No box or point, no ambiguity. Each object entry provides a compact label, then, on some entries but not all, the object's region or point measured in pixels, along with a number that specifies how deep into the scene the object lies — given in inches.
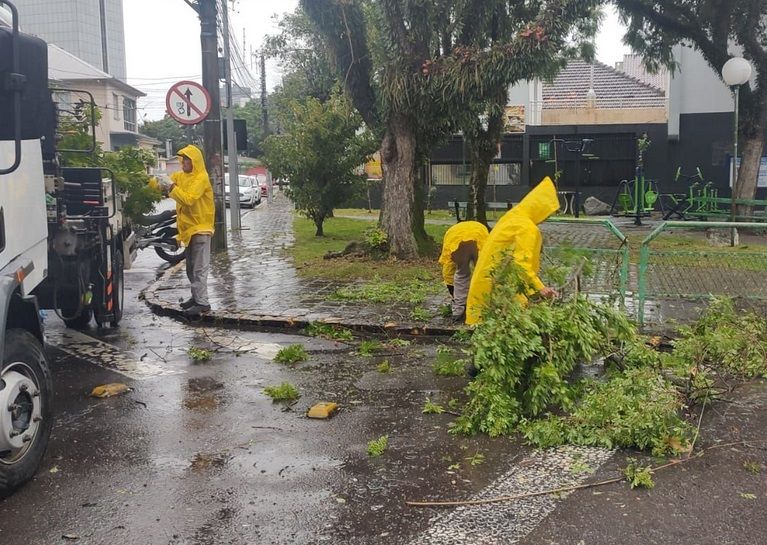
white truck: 140.1
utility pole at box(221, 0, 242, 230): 748.0
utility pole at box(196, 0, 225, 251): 533.0
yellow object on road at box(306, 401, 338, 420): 210.7
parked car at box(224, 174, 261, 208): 1343.3
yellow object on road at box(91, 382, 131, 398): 234.1
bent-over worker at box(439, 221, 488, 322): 290.4
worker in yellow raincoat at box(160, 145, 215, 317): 336.5
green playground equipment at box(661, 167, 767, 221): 649.6
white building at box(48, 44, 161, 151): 576.7
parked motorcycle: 511.8
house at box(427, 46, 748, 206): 969.5
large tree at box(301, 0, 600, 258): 428.1
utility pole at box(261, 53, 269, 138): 1574.8
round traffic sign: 490.0
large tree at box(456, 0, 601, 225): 489.4
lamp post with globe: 560.1
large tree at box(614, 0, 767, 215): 655.1
